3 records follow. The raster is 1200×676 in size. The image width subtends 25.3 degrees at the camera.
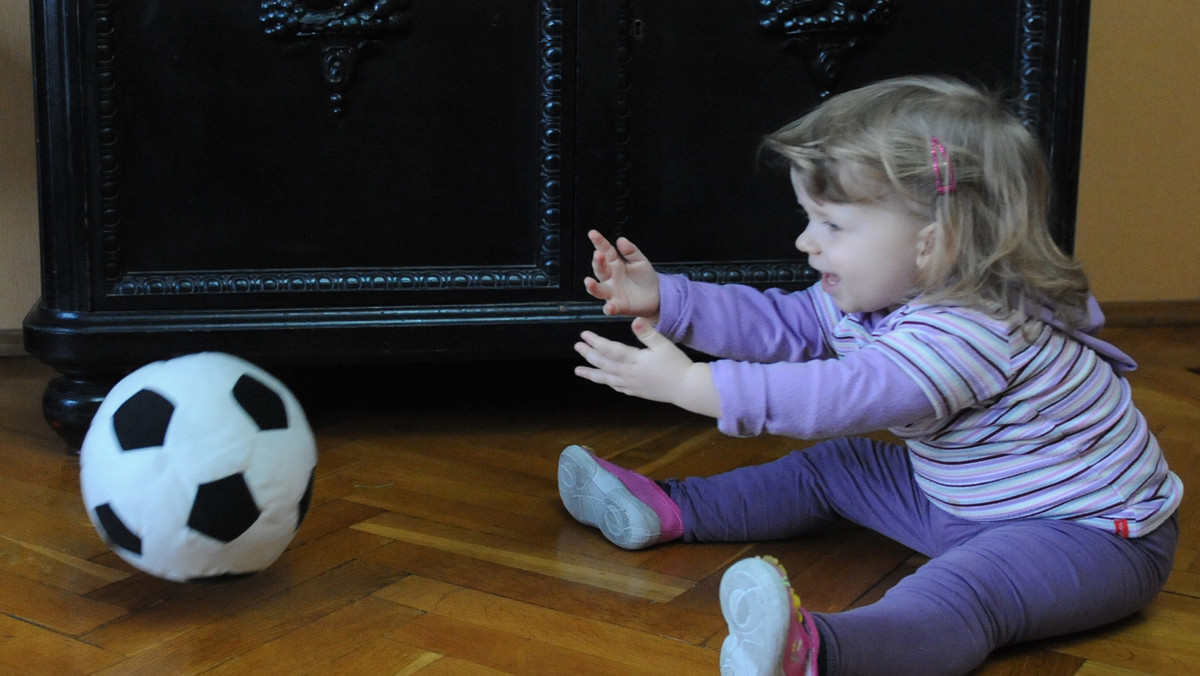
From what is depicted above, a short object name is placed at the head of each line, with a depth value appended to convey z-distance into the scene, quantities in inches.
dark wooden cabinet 97.9
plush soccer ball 81.4
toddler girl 81.6
